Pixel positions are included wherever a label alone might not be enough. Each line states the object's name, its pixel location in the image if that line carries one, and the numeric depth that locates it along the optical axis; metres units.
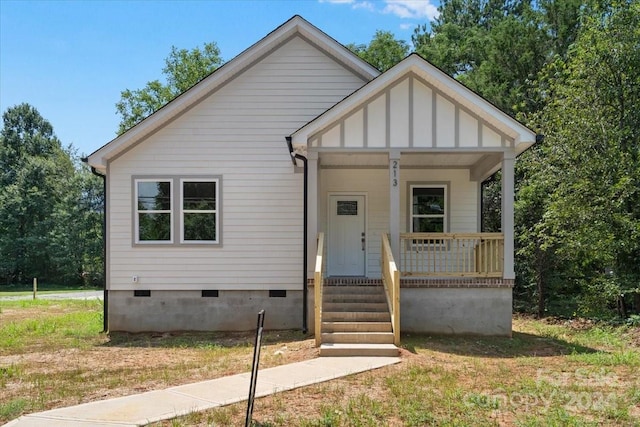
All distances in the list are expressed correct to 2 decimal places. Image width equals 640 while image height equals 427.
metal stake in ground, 4.84
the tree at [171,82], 31.55
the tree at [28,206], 40.34
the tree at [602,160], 13.17
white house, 12.26
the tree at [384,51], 27.44
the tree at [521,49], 20.09
